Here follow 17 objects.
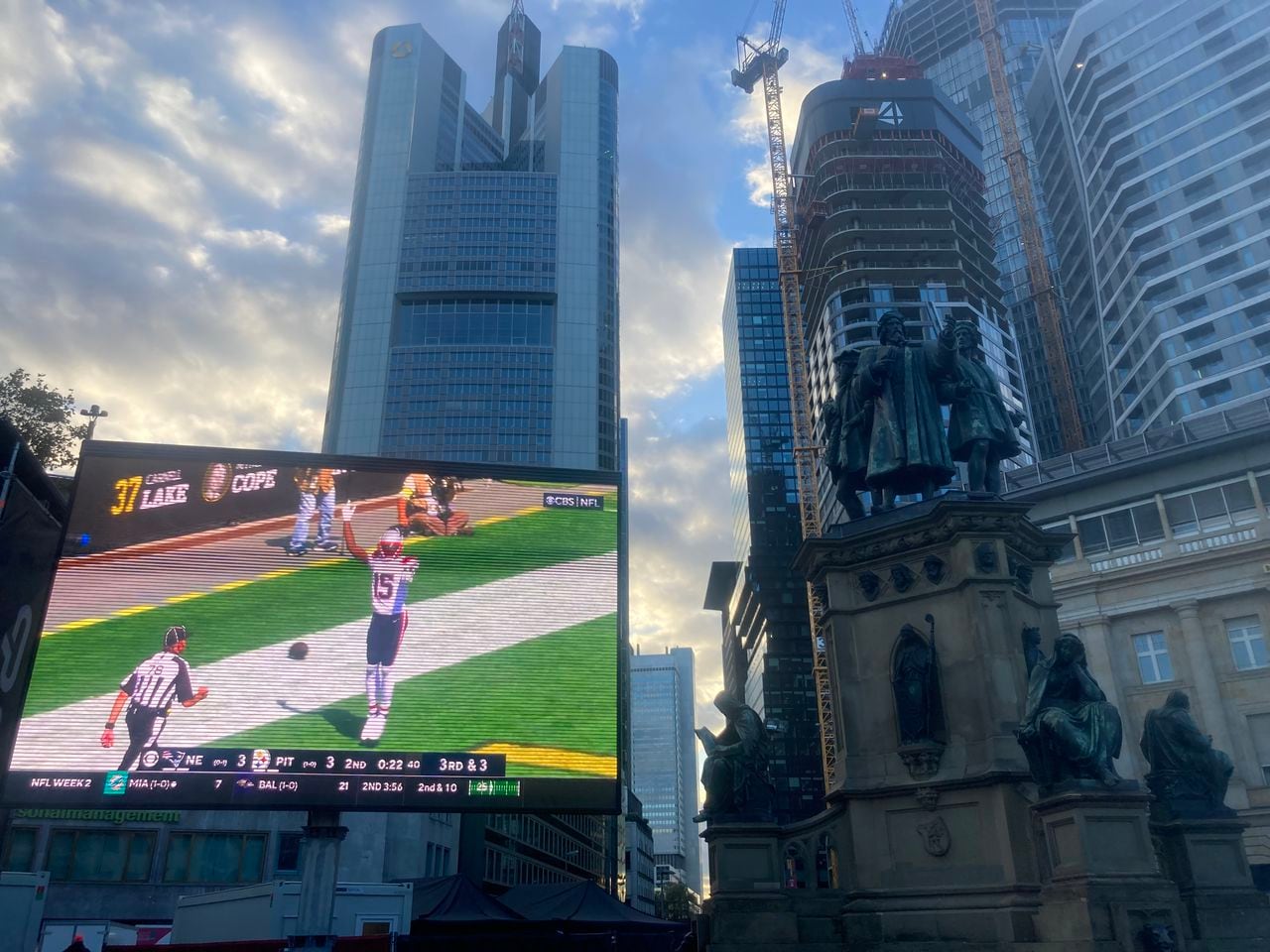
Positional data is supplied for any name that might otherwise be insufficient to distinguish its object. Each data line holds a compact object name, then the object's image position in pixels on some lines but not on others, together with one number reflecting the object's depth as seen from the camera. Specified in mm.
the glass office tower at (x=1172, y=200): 81188
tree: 33438
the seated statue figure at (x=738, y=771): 14438
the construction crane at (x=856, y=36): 153850
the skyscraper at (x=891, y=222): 103231
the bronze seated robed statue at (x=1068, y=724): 11969
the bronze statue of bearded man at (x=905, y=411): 16047
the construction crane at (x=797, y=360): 104938
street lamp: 25034
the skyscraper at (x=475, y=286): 116875
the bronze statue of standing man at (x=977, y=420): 16172
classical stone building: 38188
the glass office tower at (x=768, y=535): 131125
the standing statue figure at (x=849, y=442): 16984
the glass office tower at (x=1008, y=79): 131625
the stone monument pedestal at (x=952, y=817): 11664
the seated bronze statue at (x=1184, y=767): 13180
